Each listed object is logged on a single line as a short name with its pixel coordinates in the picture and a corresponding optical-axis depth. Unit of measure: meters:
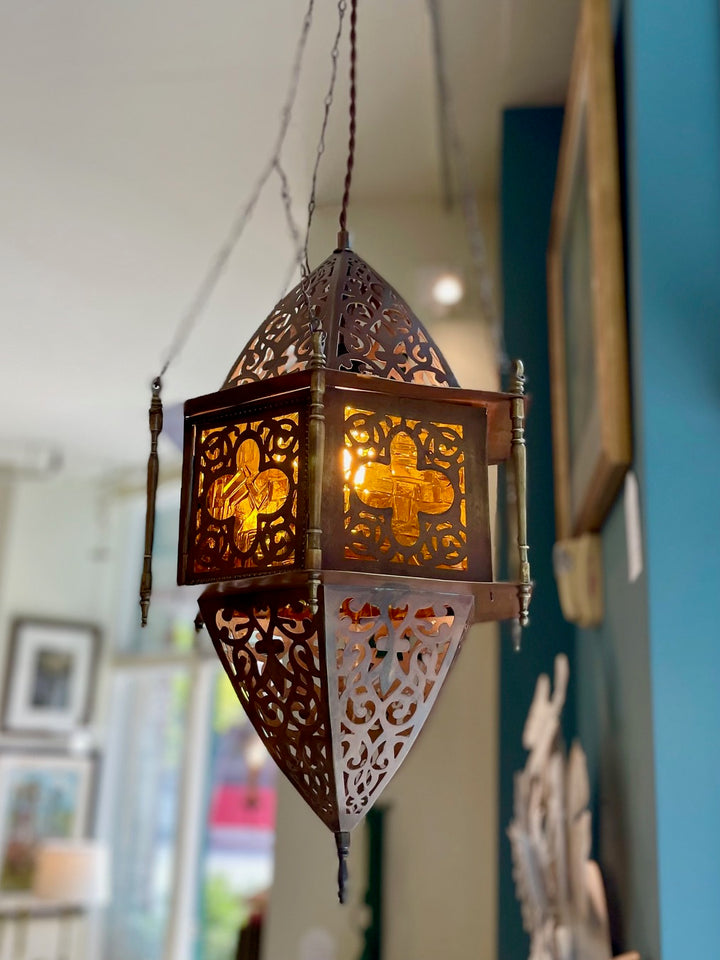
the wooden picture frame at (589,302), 1.30
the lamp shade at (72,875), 4.52
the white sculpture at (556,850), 1.32
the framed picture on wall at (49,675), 5.04
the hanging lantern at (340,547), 0.68
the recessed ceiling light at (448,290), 2.16
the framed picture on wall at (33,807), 4.80
